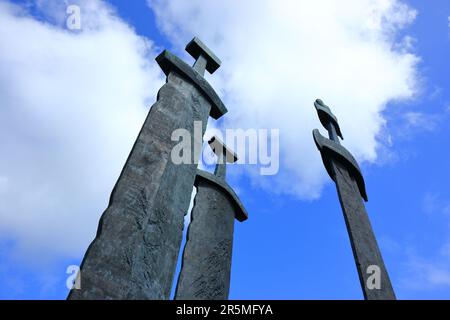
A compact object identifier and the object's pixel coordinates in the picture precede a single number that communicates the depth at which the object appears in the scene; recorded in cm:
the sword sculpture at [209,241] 552
